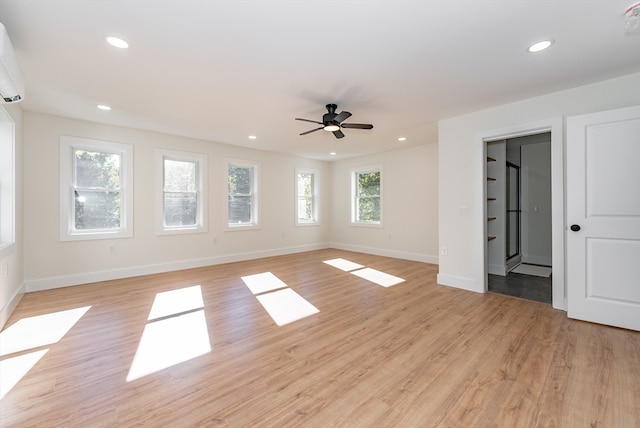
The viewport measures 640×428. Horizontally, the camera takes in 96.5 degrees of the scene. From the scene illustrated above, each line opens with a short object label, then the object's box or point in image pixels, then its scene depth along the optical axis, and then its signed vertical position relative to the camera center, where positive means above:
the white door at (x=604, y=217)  2.75 -0.05
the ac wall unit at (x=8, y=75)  1.96 +1.09
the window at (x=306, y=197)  7.61 +0.47
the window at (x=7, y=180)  3.29 +0.41
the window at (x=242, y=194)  6.27 +0.45
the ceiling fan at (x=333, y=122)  3.52 +1.14
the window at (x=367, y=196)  7.25 +0.45
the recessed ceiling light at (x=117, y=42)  2.26 +1.40
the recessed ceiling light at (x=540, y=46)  2.35 +1.40
